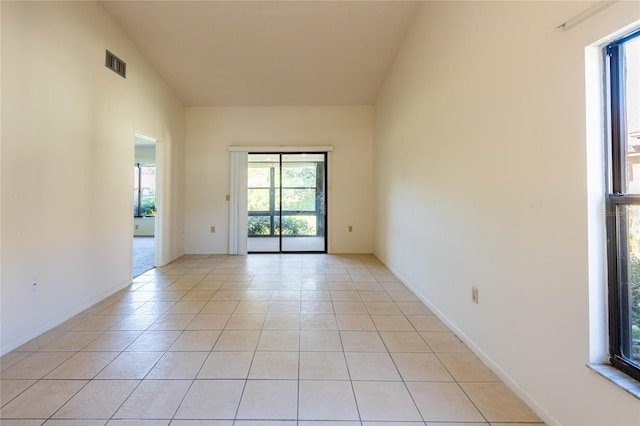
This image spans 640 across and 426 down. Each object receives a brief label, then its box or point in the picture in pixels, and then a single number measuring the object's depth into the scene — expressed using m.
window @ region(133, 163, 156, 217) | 8.18
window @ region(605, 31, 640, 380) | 1.06
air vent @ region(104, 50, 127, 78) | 3.00
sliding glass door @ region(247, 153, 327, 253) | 5.54
